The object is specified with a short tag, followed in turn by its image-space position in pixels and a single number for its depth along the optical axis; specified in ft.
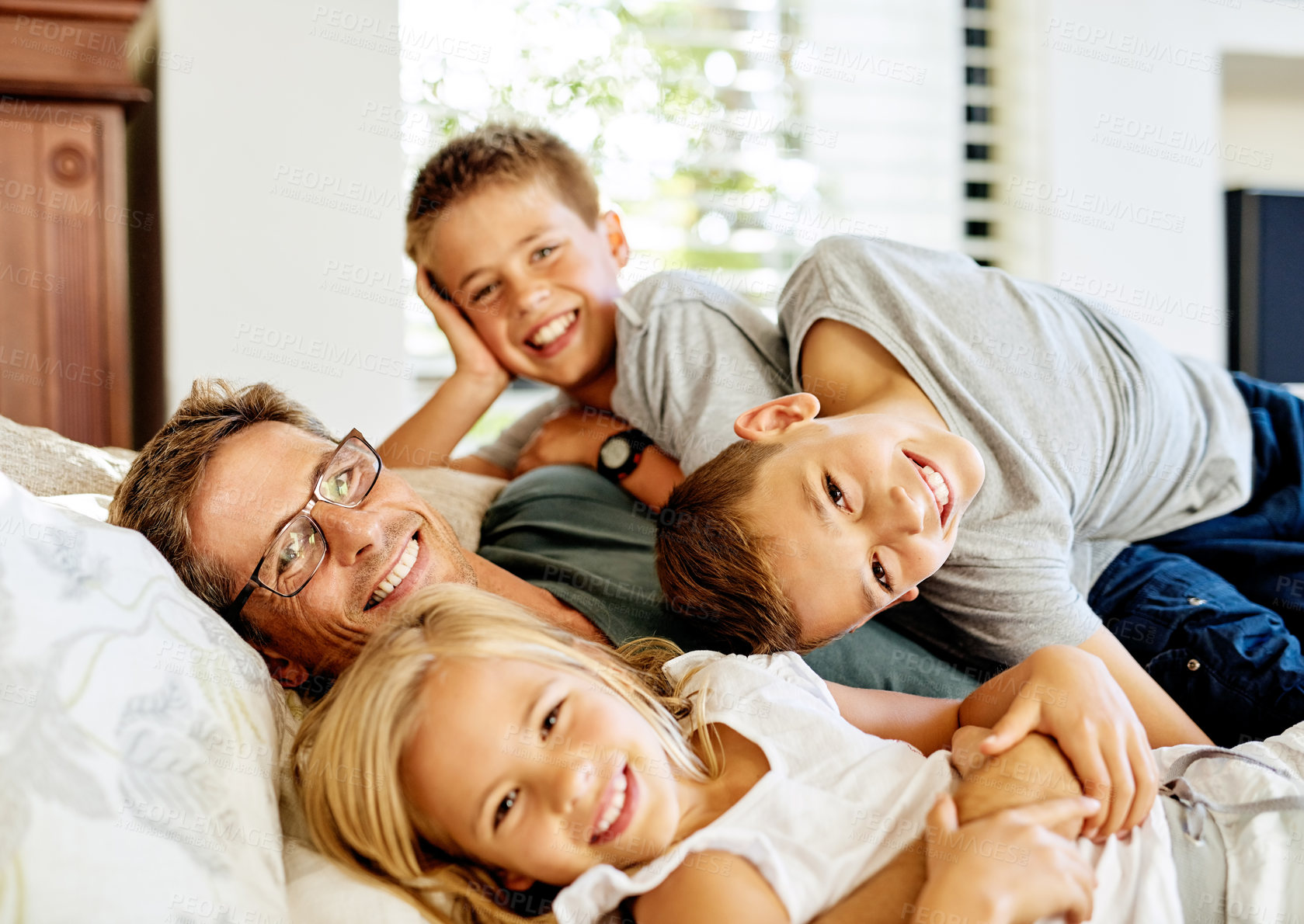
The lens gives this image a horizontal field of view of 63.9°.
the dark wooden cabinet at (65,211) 6.65
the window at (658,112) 9.52
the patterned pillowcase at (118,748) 2.30
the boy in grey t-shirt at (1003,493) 3.80
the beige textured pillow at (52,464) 4.19
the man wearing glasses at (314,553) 3.93
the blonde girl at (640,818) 2.75
